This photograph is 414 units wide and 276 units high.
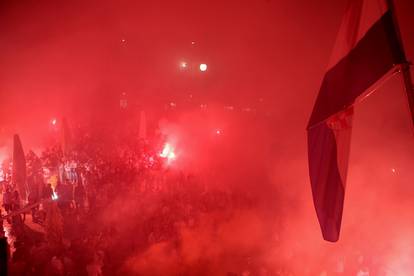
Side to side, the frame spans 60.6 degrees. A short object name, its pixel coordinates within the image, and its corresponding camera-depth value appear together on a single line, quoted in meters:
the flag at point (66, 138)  10.22
